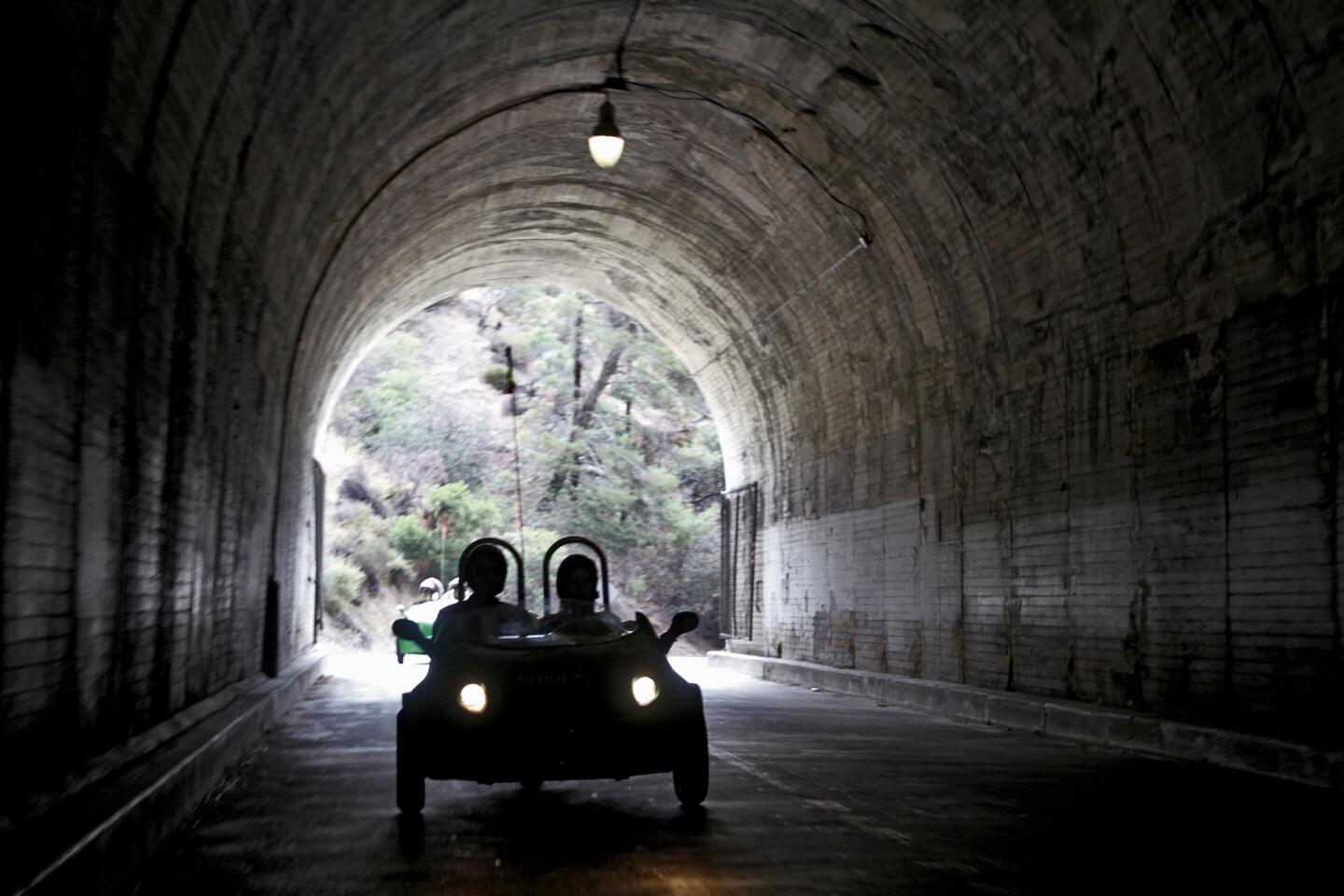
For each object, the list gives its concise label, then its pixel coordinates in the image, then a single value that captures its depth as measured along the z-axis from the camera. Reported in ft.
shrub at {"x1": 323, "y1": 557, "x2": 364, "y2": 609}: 128.47
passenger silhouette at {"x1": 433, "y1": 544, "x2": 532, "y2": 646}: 26.32
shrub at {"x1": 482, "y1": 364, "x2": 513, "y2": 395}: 160.25
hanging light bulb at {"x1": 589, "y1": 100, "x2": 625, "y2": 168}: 39.88
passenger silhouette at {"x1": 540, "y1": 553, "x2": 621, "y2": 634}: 27.35
